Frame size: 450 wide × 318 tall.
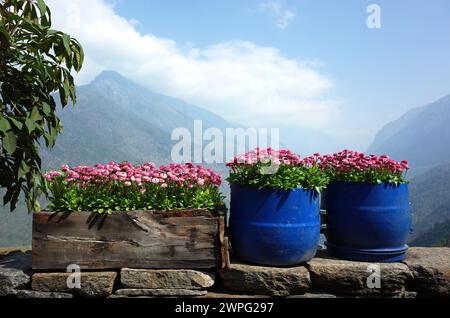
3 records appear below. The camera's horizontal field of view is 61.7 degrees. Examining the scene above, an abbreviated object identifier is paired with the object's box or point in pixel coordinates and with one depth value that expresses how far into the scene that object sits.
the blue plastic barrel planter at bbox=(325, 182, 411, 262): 3.61
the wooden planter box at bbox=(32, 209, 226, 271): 3.29
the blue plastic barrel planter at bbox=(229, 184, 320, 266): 3.30
